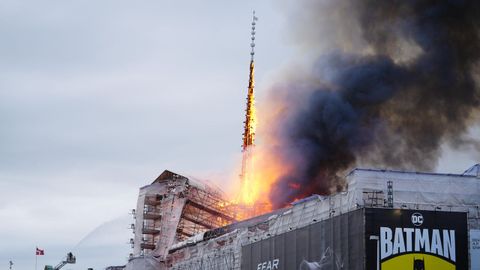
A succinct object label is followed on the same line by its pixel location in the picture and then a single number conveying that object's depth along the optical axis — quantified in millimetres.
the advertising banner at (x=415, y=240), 64375
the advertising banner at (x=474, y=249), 65750
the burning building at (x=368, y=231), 64812
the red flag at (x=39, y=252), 149200
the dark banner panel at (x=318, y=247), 66375
